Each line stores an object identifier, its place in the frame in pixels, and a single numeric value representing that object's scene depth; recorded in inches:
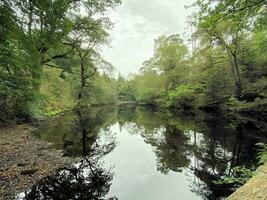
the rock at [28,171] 174.0
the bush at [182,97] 755.6
